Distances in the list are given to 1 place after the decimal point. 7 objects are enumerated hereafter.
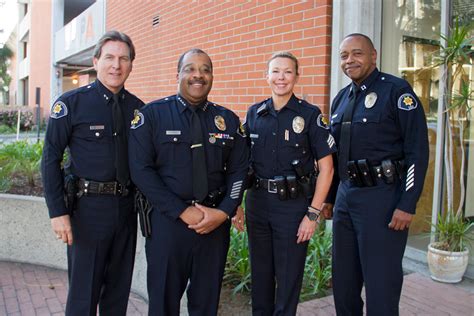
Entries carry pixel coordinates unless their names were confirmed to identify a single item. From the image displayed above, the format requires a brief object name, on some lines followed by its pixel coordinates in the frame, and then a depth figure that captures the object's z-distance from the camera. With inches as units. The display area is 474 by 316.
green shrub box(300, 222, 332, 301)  154.1
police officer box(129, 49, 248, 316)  104.0
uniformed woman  112.7
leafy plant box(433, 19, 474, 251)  167.0
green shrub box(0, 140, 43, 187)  250.5
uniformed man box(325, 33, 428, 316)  108.4
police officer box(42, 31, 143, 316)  107.7
